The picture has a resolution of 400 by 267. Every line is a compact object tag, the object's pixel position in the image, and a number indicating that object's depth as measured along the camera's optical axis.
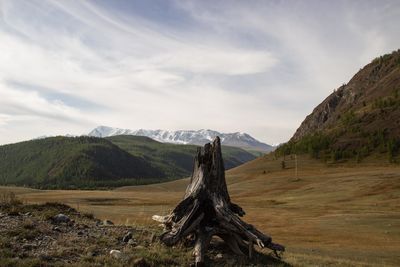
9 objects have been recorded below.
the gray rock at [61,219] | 17.06
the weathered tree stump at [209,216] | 15.50
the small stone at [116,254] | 13.07
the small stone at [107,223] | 19.22
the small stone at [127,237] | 15.32
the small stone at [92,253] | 12.96
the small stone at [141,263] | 12.57
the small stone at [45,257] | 12.27
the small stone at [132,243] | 14.86
